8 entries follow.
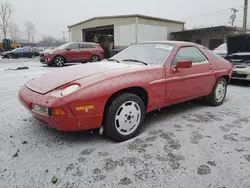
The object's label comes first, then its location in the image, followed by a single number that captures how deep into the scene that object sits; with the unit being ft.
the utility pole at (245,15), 56.10
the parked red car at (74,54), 37.32
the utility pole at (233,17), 138.73
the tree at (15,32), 260.83
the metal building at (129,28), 66.39
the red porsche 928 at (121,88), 7.51
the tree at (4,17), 195.17
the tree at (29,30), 308.81
